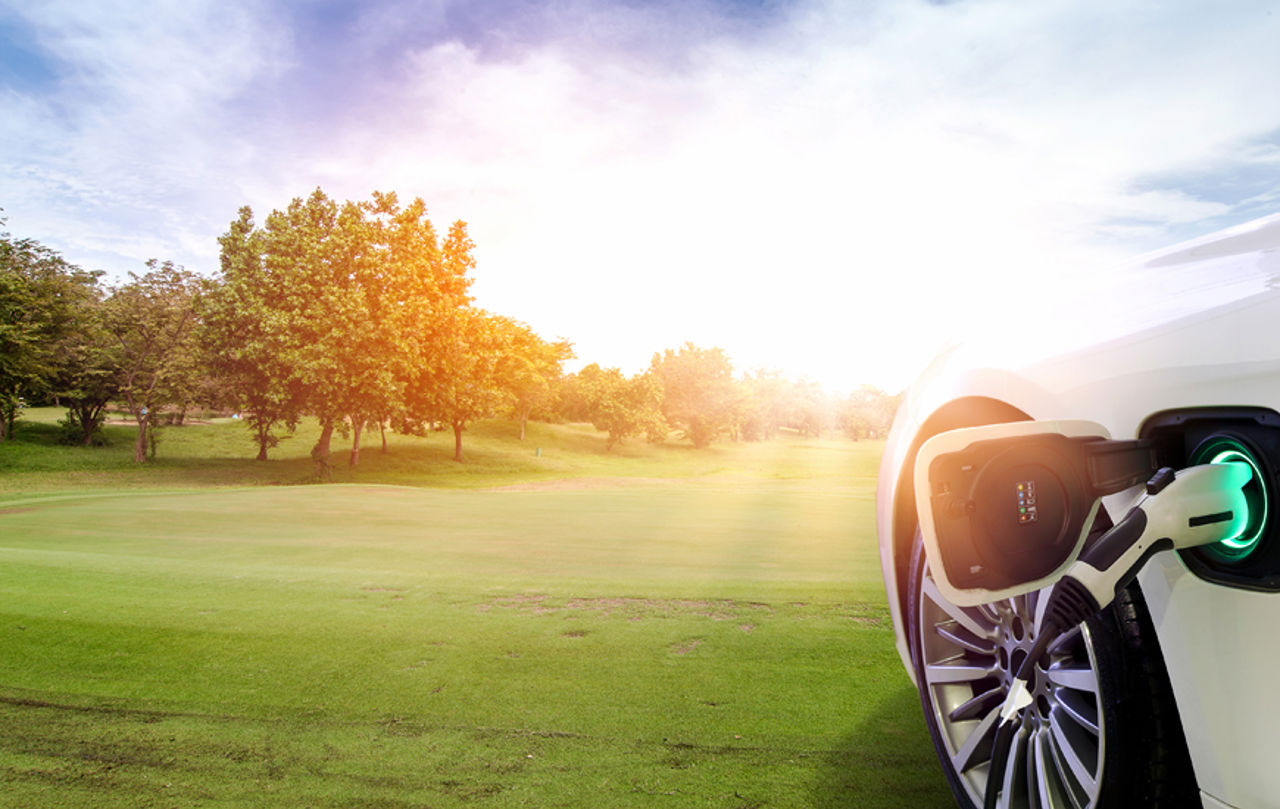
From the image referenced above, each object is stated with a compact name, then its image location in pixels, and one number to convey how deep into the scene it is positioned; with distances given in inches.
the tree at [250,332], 1143.0
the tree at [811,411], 2987.2
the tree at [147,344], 1573.6
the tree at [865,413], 2447.1
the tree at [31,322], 1370.1
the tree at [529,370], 2032.5
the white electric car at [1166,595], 61.4
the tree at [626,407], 2491.4
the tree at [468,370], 1307.8
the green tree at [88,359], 1596.9
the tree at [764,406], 2871.6
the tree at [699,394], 2773.1
